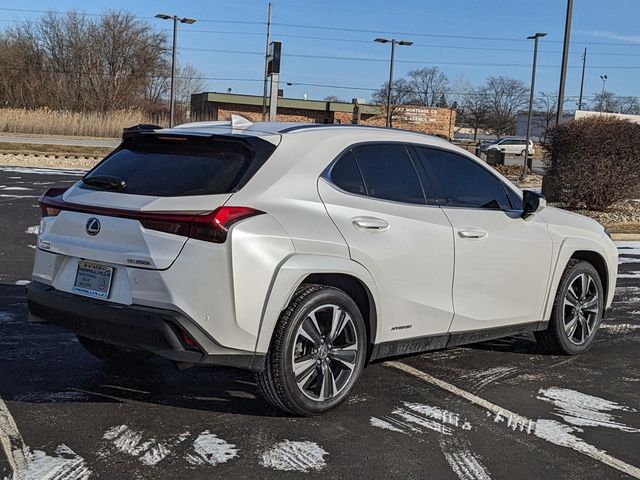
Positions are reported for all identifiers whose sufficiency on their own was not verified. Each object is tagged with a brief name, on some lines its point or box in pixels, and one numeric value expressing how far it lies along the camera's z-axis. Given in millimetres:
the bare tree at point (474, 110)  81375
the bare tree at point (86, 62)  60125
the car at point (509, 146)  45969
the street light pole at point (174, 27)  38031
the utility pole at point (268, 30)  46134
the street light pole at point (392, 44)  40875
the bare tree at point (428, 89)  97312
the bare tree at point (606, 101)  93875
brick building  54656
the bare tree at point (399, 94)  79500
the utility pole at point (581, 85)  87250
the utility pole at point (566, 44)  18672
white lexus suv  3949
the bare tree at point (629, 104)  94312
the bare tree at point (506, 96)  93938
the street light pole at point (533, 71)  34438
